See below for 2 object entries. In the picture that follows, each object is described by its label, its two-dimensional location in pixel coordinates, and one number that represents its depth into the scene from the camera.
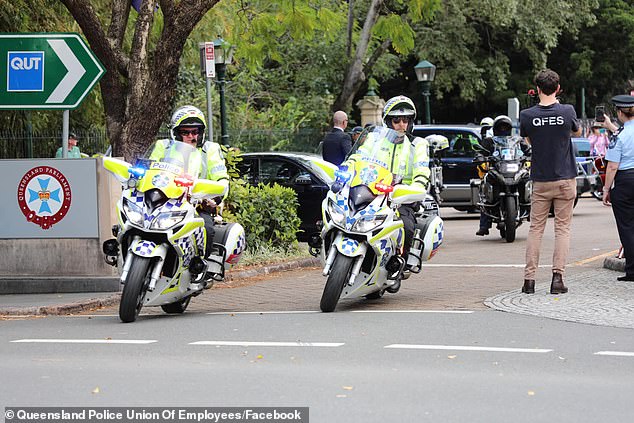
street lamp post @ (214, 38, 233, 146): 24.18
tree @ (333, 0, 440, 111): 23.47
